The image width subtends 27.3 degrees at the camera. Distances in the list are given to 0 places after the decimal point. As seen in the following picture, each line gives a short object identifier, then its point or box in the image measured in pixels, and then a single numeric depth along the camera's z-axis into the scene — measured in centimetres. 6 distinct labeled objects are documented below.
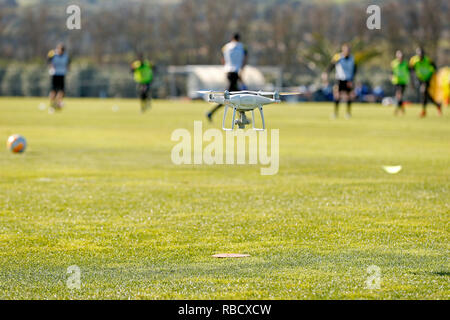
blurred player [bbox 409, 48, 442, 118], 3616
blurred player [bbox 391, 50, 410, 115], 3803
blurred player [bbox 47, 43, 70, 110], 3612
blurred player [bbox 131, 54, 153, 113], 4247
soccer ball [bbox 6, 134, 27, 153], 1770
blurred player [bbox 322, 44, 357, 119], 3353
